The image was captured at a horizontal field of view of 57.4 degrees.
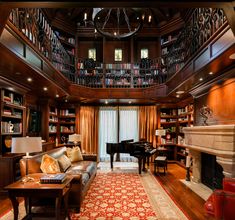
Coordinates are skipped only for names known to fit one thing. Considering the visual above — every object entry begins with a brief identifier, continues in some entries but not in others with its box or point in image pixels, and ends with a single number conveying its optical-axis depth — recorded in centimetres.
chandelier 883
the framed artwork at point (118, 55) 949
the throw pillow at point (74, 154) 599
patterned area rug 353
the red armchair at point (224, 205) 220
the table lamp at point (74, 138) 703
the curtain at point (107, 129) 953
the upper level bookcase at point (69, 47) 766
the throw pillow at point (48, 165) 373
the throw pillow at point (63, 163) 447
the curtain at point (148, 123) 927
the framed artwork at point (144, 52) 951
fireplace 344
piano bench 669
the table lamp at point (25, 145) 304
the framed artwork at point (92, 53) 952
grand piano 681
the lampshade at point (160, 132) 796
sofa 366
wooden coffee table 280
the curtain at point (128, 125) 950
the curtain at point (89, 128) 931
